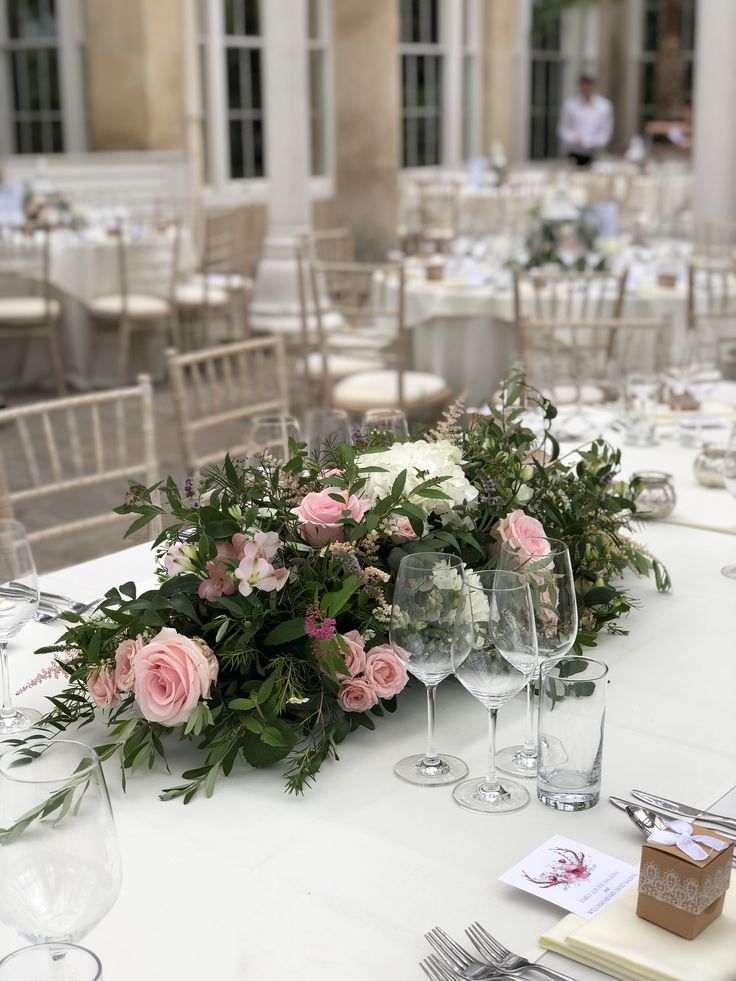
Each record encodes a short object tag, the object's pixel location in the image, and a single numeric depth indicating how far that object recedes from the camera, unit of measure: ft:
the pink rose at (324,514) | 5.04
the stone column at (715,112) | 25.54
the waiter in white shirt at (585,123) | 45.91
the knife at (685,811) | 4.30
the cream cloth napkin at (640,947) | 3.51
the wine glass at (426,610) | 4.36
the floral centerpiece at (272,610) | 4.73
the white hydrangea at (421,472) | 5.34
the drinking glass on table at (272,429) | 7.84
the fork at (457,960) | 3.56
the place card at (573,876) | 3.90
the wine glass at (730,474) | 6.93
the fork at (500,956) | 3.56
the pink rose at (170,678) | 4.63
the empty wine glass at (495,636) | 4.28
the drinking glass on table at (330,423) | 7.91
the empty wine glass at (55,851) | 3.02
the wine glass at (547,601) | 4.57
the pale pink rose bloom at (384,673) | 4.89
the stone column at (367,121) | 34.96
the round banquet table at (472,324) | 18.52
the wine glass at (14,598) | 5.24
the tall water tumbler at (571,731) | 4.36
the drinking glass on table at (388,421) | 7.33
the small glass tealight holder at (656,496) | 7.67
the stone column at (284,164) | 27.12
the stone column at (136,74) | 32.83
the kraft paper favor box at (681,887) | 3.61
